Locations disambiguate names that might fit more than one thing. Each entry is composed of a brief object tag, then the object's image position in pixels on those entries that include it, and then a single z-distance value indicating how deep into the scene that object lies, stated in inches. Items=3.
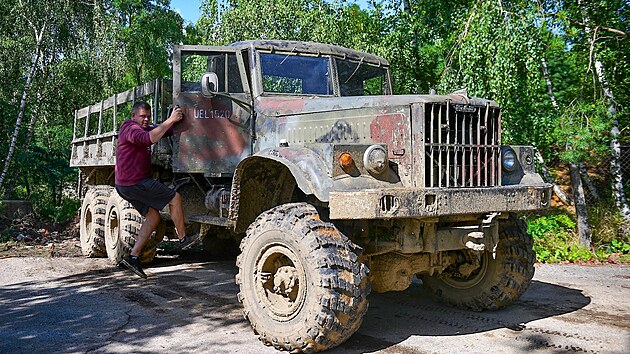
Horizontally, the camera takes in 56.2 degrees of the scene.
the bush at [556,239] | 352.8
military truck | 163.6
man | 251.8
